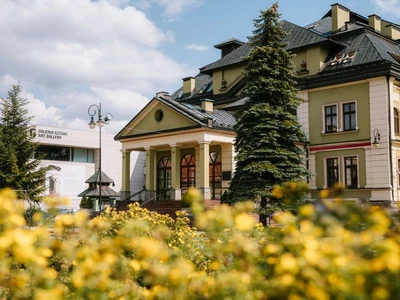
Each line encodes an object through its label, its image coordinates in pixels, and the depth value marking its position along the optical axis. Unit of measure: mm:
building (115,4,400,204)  25875
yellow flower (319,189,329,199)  3902
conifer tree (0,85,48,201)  34938
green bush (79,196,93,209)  41062
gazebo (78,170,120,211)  32156
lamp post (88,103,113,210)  26922
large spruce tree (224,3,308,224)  22156
